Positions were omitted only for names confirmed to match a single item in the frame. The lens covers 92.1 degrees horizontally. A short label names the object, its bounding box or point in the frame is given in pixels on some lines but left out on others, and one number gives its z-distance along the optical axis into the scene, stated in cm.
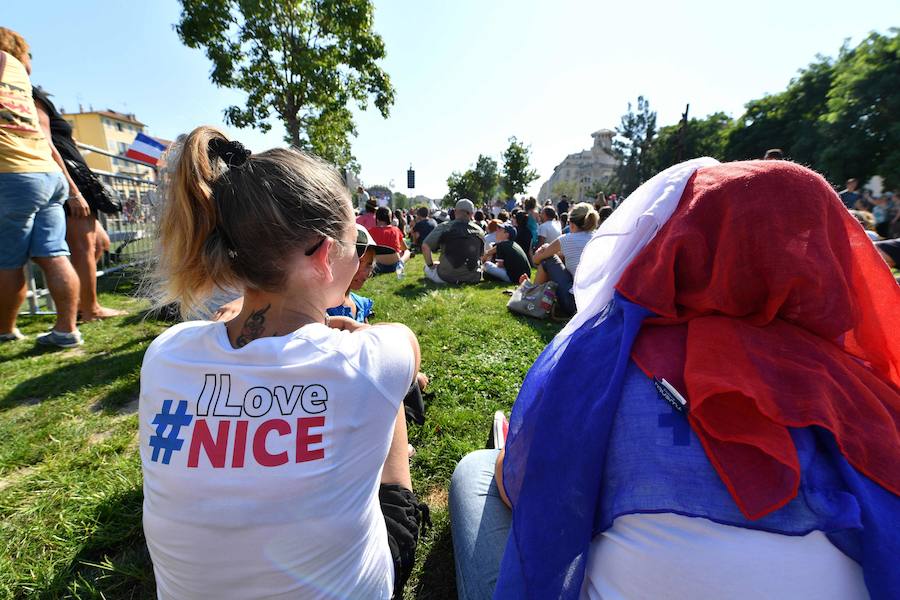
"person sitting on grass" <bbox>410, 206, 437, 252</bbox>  1249
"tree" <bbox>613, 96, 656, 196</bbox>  5528
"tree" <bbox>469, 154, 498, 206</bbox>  4891
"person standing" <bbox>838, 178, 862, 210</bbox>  1134
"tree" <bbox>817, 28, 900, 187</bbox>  1988
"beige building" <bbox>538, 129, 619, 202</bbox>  9095
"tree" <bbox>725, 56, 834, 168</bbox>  2619
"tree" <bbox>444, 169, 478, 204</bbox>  4991
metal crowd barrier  697
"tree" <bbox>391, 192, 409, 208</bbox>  9766
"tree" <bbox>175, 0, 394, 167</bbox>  1177
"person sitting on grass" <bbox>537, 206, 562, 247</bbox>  919
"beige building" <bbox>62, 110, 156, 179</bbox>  5822
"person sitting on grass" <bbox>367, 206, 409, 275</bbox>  828
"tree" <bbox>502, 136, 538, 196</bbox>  4153
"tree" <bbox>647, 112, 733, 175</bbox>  4403
